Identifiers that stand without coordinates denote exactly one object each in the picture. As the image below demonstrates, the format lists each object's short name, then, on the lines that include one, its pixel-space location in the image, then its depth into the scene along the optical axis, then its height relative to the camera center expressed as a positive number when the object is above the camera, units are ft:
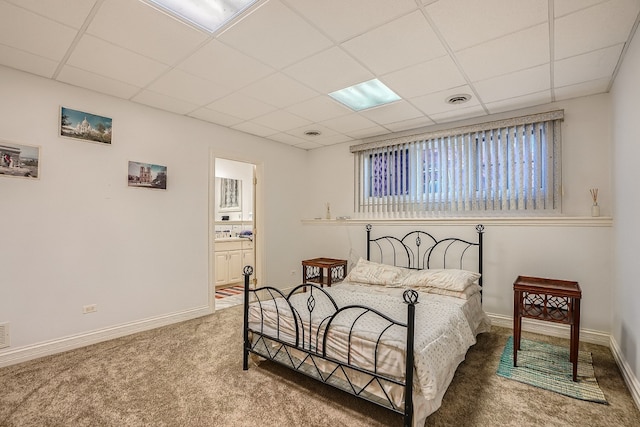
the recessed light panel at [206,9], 6.35 +4.47
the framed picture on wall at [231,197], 23.08 +1.45
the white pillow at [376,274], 11.82 -2.34
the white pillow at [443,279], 10.30 -2.25
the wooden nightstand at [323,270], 14.99 -2.94
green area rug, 7.51 -4.30
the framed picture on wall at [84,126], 9.94 +3.06
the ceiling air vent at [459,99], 10.78 +4.28
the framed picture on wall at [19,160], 8.88 +1.67
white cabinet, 18.89 -2.80
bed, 6.00 -2.81
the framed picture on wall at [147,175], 11.47 +1.57
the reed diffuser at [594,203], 10.31 +0.44
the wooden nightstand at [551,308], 8.13 -2.70
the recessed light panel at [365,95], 10.34 +4.42
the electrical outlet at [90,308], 10.26 -3.17
